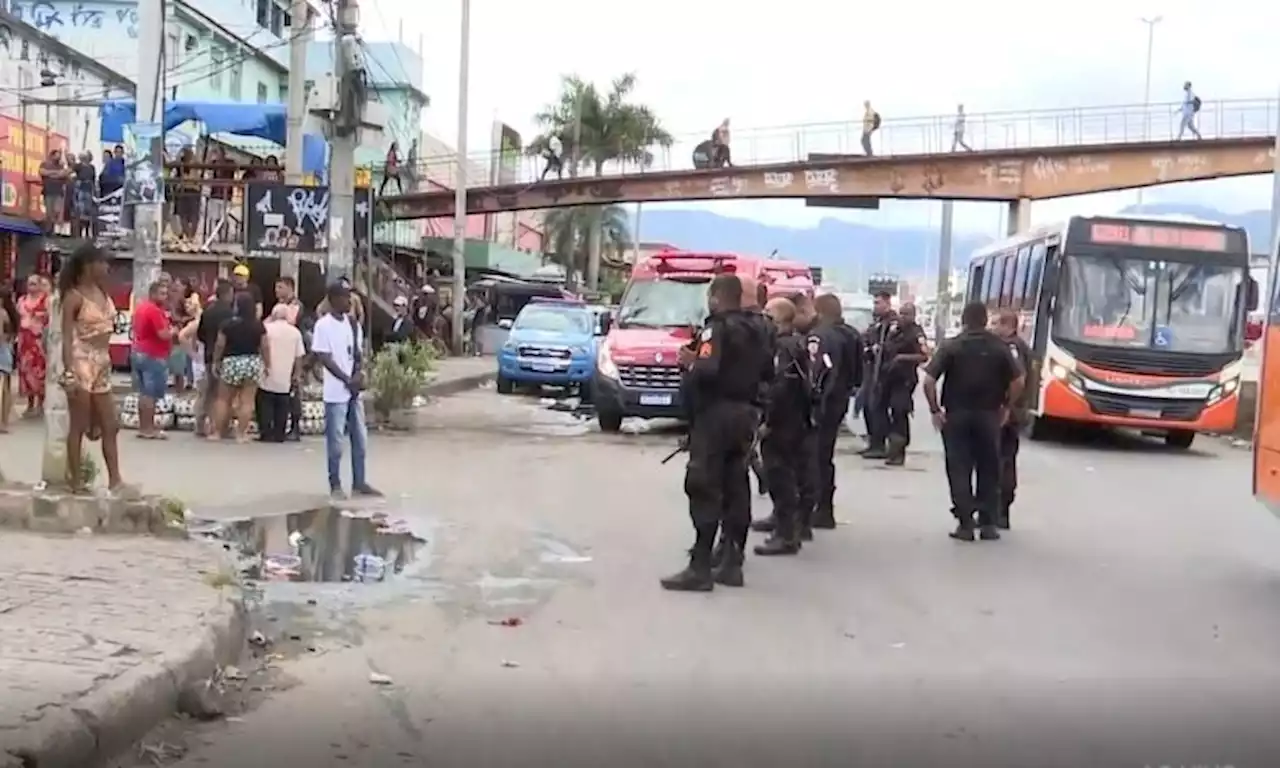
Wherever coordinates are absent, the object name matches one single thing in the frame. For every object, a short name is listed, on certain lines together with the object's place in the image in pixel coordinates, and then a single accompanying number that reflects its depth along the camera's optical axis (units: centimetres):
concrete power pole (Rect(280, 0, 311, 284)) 2206
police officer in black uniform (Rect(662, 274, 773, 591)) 880
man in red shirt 1568
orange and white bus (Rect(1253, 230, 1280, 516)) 932
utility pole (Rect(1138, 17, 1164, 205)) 3872
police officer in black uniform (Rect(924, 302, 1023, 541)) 1126
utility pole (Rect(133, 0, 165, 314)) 1719
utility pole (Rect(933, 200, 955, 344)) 5306
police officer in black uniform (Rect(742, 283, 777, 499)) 934
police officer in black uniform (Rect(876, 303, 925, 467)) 1614
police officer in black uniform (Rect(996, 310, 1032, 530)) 1201
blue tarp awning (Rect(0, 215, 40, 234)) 2612
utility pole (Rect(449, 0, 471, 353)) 4212
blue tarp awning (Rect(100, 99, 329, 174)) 2703
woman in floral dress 1638
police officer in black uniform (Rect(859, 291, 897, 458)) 1684
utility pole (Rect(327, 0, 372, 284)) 1948
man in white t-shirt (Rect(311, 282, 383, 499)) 1194
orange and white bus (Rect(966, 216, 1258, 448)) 1961
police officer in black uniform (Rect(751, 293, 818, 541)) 1062
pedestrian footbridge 4025
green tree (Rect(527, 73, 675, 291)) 5778
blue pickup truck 2723
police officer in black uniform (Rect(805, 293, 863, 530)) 1150
